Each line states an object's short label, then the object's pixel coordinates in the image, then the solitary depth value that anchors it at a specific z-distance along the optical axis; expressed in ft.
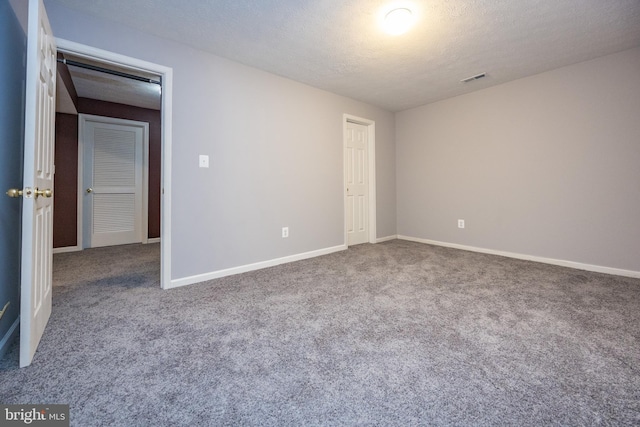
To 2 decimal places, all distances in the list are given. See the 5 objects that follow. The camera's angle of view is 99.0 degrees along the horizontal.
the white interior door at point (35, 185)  4.37
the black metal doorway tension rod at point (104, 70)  9.31
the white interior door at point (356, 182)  13.98
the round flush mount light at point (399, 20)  6.84
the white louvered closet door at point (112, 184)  14.08
